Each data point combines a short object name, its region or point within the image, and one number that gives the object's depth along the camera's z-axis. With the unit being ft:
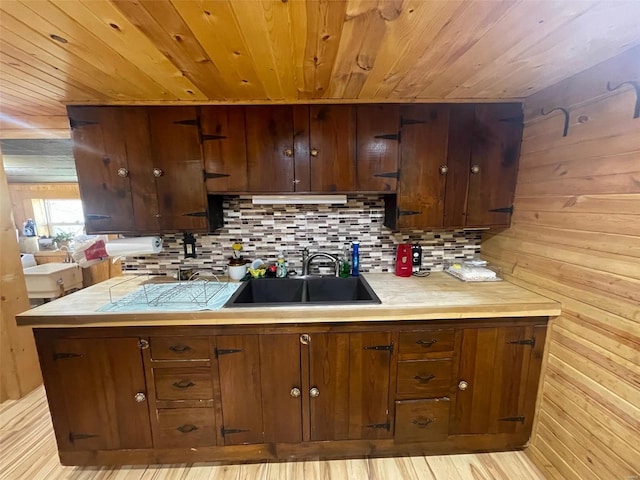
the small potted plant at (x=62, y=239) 14.35
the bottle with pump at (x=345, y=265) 6.35
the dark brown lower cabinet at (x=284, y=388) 4.59
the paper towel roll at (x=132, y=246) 5.32
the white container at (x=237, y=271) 6.06
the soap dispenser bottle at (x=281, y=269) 6.22
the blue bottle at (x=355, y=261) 6.31
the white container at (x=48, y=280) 9.98
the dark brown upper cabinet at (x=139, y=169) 5.12
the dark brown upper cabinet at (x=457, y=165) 5.24
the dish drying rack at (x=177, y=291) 4.80
